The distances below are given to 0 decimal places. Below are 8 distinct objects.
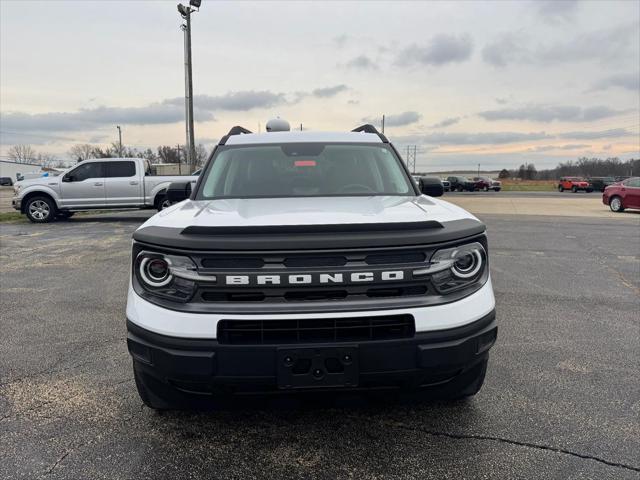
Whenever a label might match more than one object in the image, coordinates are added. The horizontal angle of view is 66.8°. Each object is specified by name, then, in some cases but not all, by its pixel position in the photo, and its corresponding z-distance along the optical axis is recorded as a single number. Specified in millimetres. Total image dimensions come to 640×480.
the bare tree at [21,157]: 114625
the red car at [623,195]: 18266
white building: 87638
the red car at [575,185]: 45156
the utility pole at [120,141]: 72425
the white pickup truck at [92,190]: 14438
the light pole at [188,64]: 21859
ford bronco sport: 2201
